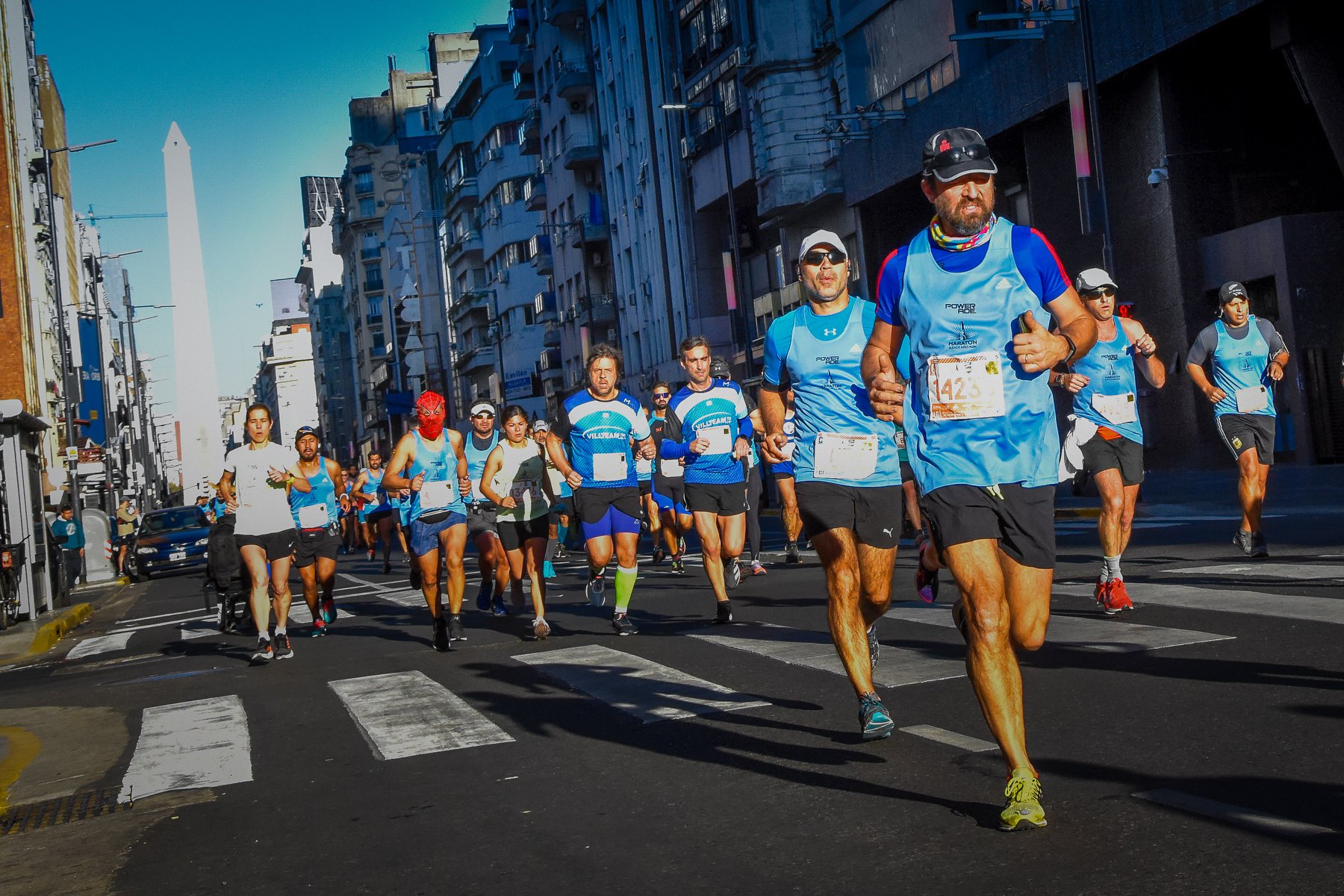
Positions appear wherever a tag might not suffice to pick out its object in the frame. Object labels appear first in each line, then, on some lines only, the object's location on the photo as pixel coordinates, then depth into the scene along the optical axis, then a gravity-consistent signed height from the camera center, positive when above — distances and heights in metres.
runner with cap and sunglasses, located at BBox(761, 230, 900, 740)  6.62 +0.04
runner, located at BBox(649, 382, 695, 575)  17.48 -0.21
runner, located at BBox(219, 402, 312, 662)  12.40 +0.07
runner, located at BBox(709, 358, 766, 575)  12.98 -0.22
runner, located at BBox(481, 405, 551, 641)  12.84 +0.00
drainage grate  6.62 -1.15
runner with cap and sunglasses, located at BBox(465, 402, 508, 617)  13.40 -0.20
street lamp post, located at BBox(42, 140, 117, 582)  33.78 +5.25
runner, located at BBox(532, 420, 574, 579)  16.02 -0.27
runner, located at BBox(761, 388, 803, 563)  16.17 -0.45
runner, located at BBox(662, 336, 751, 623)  12.20 +0.17
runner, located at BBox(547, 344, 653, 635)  11.80 +0.19
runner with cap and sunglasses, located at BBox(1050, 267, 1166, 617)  10.05 +0.13
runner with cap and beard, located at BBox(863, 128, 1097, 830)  5.04 +0.16
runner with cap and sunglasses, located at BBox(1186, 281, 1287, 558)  11.72 +0.28
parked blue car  35.00 -0.46
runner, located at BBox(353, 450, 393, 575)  24.86 -0.04
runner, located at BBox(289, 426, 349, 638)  15.20 -0.21
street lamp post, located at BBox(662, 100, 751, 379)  44.66 +6.26
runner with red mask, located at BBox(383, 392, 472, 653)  11.80 -0.03
